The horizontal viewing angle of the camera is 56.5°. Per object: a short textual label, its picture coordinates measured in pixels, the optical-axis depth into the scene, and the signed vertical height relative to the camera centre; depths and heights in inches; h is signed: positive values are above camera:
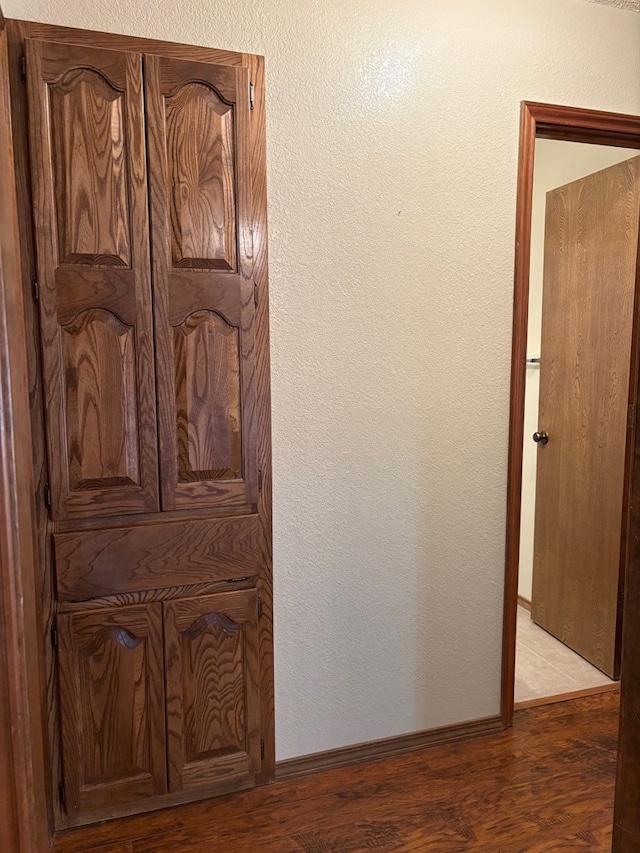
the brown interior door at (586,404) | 99.8 -8.9
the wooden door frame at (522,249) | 81.0 +14.4
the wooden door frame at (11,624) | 42.0 -19.2
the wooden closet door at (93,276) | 62.2 +8.6
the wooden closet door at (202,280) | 65.9 +8.6
